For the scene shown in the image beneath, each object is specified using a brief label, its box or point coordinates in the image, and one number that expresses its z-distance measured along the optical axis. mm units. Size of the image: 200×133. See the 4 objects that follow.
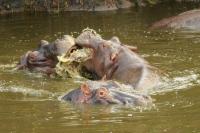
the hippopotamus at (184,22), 32750
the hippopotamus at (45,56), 21250
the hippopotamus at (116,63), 18406
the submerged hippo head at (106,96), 15570
